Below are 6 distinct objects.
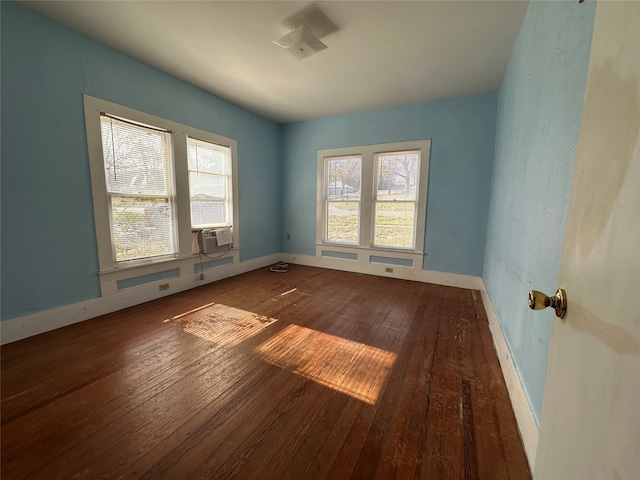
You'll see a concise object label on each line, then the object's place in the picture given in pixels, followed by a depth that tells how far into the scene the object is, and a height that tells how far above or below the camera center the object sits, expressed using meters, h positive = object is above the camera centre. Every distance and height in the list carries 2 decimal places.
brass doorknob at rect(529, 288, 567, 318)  0.65 -0.23
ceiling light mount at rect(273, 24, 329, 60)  2.31 +1.57
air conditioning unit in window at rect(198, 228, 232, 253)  3.77 -0.51
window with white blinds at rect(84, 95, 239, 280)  2.71 +0.27
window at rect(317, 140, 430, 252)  4.17 +0.24
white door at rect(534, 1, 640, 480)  0.41 -0.13
